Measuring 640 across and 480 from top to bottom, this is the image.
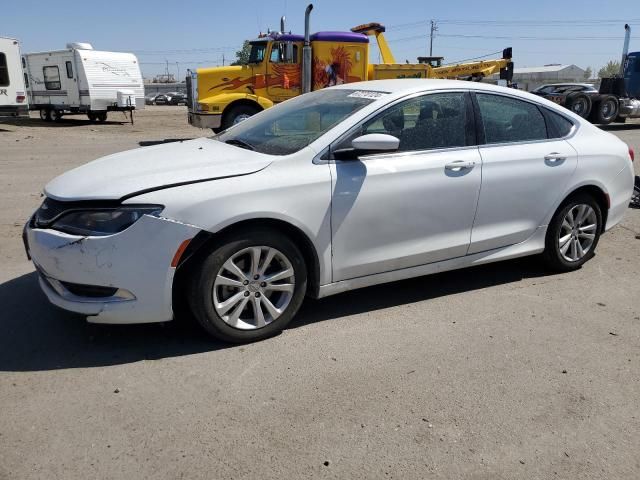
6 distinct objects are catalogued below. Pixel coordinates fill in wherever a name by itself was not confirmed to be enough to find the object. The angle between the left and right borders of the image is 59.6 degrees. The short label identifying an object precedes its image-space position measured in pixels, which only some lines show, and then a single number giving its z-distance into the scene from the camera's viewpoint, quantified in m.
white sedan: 3.20
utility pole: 87.66
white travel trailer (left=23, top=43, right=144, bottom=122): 21.80
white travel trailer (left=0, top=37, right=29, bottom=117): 18.62
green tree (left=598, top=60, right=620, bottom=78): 107.85
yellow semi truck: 15.06
